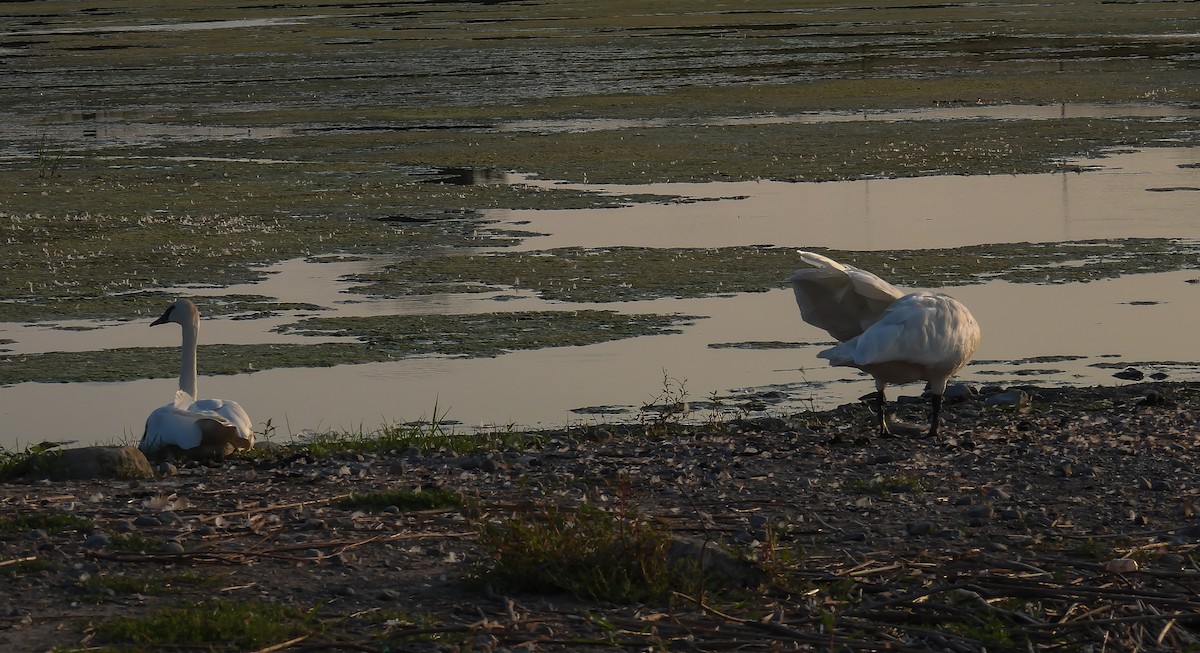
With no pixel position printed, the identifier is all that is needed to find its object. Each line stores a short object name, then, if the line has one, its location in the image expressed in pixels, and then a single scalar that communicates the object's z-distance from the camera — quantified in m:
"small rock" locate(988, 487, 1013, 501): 15.16
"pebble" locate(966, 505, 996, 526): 14.18
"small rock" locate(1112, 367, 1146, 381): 22.36
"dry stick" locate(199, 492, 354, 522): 14.20
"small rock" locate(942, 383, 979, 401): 21.02
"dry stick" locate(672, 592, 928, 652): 10.58
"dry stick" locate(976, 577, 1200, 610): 11.02
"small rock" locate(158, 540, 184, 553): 12.91
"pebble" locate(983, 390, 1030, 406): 20.47
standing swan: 17.45
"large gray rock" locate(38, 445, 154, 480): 16.75
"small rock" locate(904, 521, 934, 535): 13.85
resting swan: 17.72
